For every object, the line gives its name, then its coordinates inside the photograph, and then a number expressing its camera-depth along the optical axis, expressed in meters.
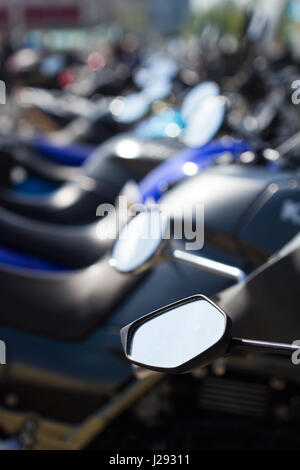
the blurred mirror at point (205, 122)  2.75
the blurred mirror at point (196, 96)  3.42
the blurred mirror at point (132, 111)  4.57
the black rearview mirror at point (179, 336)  0.81
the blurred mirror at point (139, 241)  1.28
